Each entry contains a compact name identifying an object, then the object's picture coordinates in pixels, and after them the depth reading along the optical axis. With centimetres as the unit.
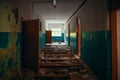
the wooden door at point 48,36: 1083
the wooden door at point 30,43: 320
